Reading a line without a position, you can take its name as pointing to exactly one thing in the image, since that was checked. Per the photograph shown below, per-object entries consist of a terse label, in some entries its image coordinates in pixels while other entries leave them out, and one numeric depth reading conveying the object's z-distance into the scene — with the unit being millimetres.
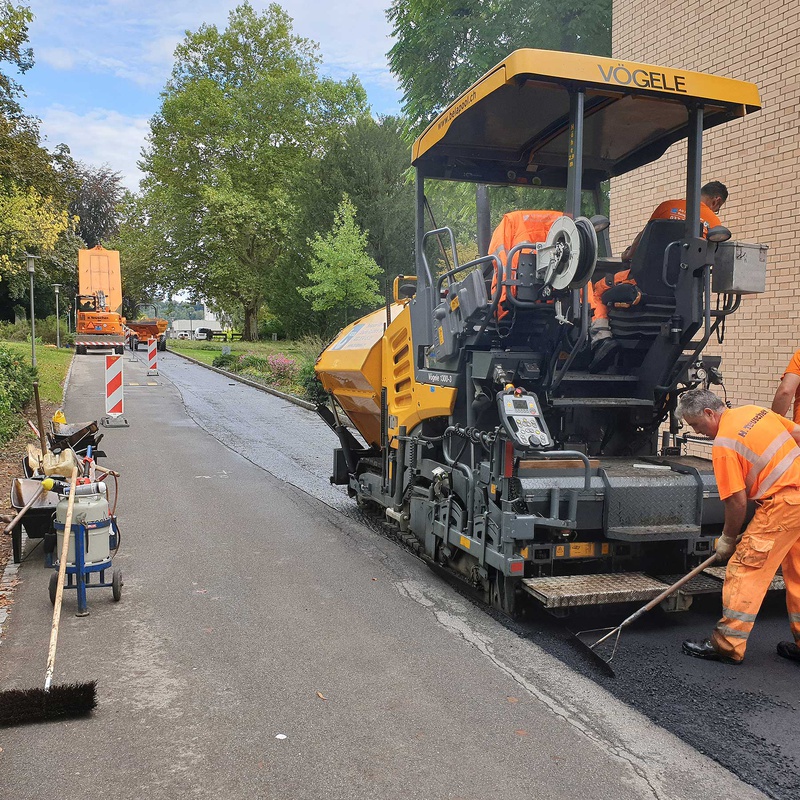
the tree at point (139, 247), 40812
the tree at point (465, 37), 12664
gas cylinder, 5168
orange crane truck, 32031
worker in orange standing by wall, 5723
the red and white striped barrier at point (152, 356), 22134
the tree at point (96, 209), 50031
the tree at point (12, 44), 16438
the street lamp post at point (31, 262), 18672
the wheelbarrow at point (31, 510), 6012
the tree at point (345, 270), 25516
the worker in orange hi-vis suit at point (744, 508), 4188
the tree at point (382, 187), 29859
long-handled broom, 3664
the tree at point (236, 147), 39844
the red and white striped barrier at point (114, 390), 13039
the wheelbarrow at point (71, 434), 6965
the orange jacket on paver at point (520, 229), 5293
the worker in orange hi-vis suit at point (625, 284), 5160
